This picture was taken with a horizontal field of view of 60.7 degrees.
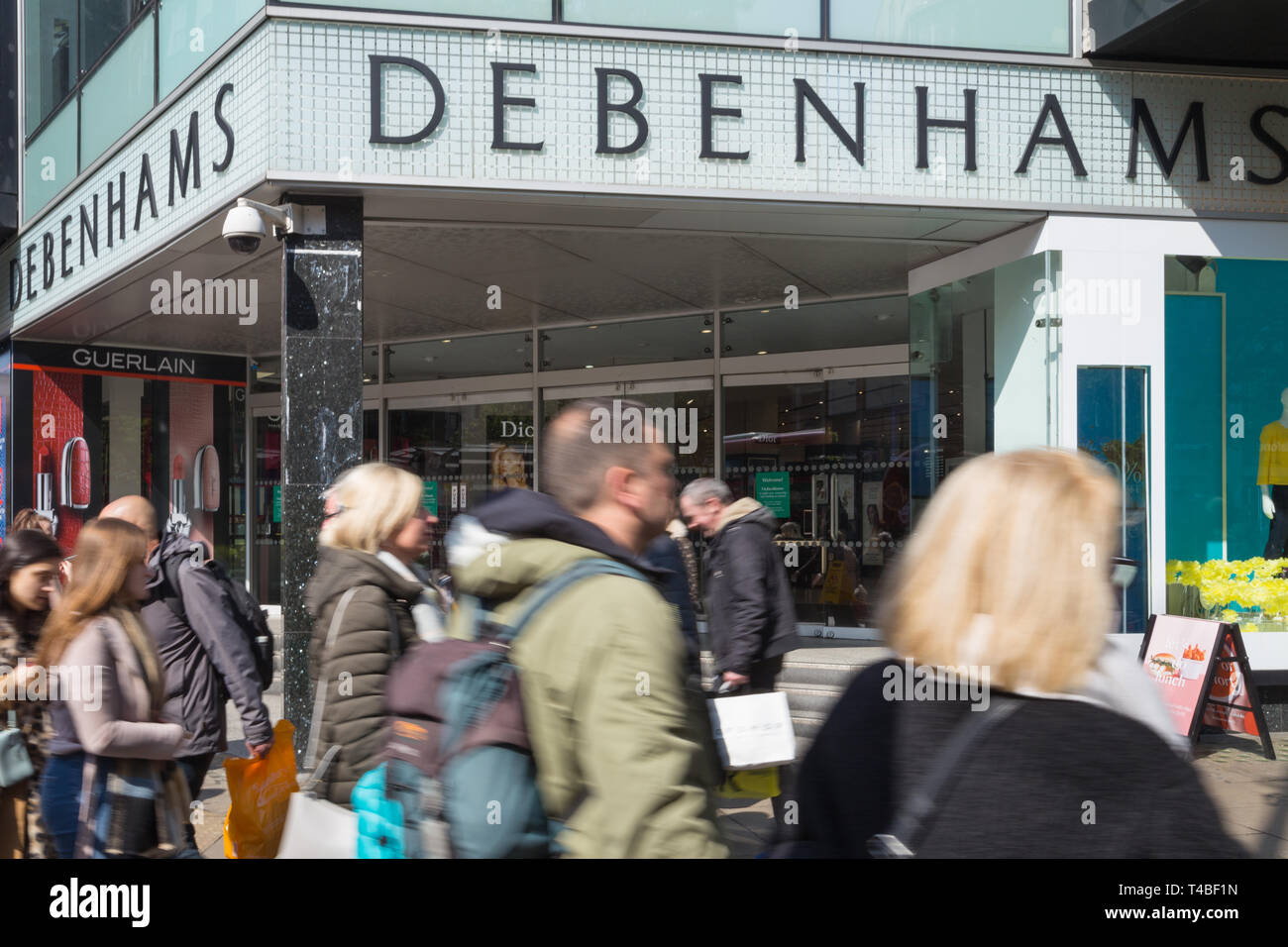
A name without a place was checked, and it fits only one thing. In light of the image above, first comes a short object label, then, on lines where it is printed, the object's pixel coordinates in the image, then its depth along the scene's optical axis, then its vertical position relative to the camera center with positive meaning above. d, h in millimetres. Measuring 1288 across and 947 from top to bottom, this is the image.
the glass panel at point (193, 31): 7219 +3077
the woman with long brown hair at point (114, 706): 3088 -664
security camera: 6492 +1466
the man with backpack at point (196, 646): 4105 -658
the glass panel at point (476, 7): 6758 +2877
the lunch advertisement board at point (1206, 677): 6832 -1393
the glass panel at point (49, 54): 11258 +4473
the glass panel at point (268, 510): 14156 -516
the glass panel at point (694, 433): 11305 +331
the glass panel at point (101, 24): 9555 +4103
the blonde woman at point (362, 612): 3150 -421
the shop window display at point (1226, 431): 7828 +199
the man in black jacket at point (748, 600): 5277 -662
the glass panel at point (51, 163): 10805 +3188
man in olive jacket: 1763 -392
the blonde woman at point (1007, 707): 1497 -349
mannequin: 8164 -124
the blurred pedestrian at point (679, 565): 4781 -491
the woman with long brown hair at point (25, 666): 3379 -609
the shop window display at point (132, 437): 12320 +426
